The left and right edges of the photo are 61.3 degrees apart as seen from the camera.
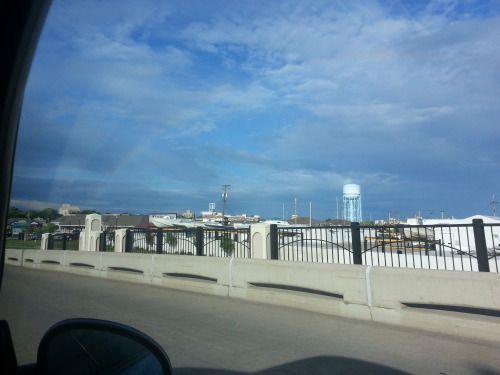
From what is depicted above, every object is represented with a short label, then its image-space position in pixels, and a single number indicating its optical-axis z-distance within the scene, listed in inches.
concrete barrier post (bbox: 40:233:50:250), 788.0
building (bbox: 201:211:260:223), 3862.9
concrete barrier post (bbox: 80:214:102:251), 754.7
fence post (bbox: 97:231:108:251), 720.3
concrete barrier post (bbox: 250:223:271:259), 472.1
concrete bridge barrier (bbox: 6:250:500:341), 252.8
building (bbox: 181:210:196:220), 4013.0
